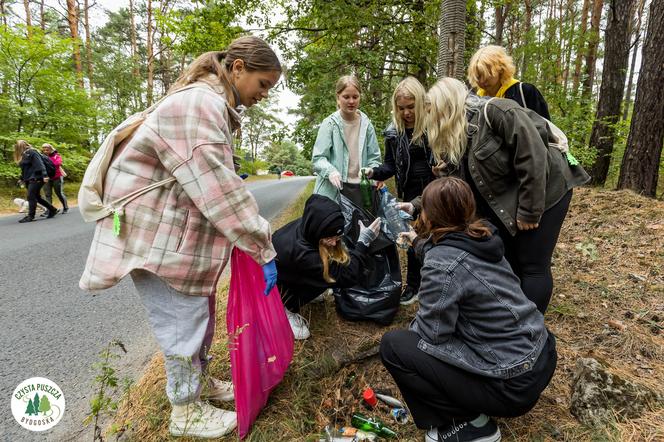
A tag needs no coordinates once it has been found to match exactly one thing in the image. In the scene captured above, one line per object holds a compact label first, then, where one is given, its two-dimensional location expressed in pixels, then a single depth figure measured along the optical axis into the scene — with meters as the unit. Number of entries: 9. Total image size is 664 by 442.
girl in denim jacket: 1.41
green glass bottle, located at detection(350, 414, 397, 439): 1.65
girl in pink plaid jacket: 1.30
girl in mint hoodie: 2.86
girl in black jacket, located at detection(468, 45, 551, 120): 2.08
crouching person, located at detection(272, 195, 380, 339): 2.04
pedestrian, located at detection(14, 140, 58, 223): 7.07
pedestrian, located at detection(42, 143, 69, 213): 7.98
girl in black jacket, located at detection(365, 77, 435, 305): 2.43
